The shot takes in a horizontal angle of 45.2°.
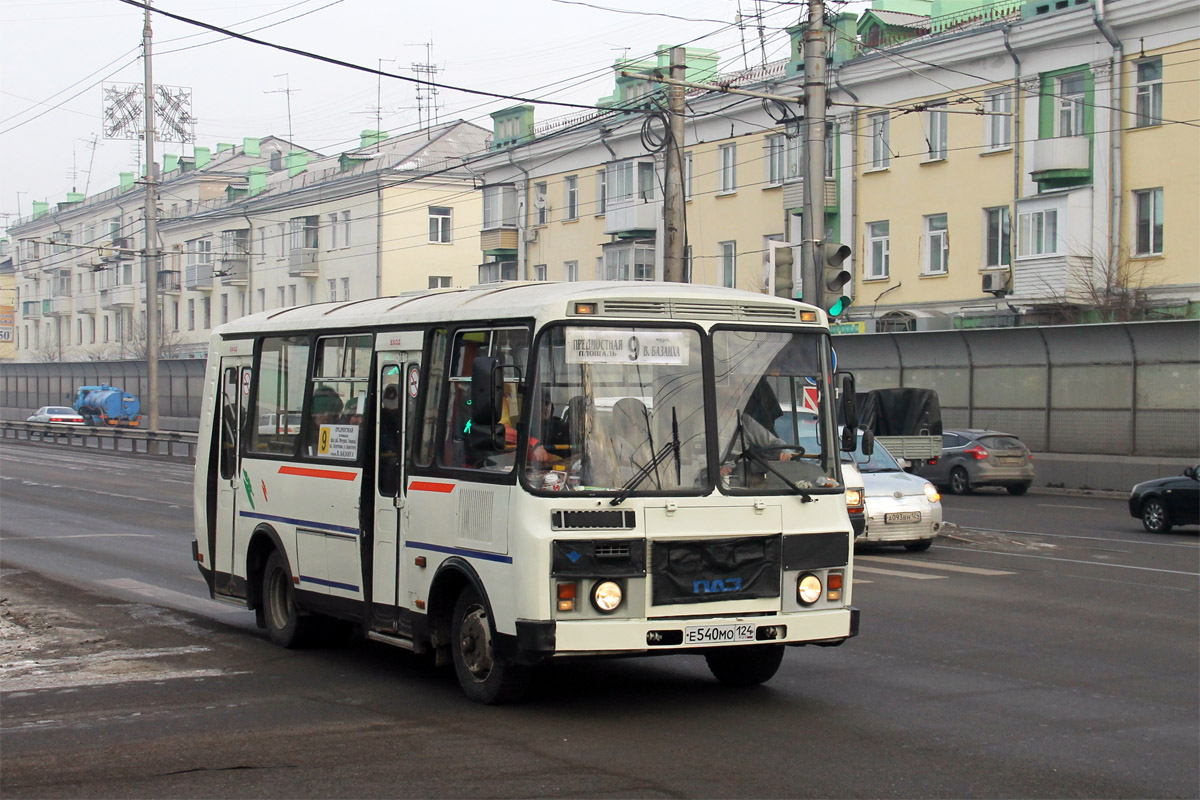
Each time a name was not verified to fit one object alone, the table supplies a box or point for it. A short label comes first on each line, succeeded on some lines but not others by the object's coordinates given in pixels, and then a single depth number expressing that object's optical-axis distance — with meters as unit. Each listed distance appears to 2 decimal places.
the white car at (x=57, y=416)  63.53
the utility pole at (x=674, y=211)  21.78
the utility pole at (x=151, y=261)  43.31
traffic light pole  19.27
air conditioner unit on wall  38.34
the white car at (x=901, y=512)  17.41
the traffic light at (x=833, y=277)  19.03
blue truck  65.19
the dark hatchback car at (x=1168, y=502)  21.36
